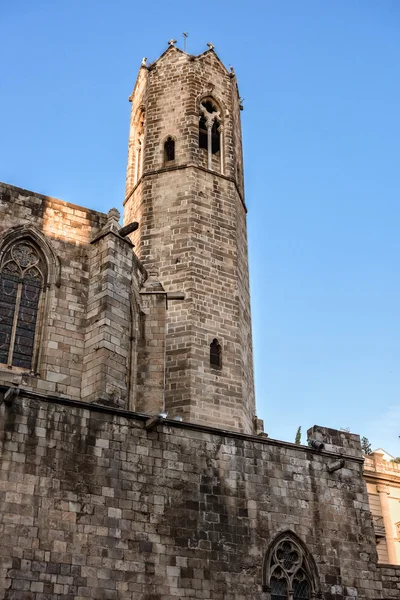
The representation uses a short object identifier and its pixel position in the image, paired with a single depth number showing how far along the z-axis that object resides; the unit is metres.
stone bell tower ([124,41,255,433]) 17.89
